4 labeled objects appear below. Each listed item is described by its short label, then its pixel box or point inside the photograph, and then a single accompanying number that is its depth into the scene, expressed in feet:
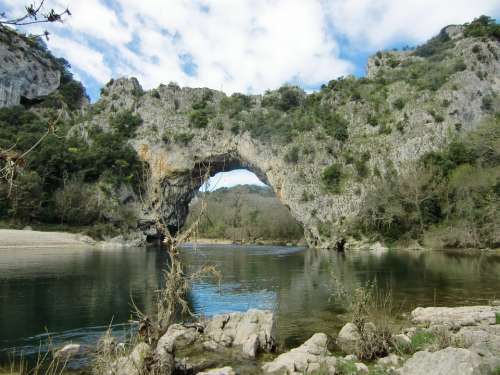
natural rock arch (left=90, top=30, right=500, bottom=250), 177.68
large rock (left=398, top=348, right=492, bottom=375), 16.16
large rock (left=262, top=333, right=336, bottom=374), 23.89
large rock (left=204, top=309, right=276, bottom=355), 30.73
